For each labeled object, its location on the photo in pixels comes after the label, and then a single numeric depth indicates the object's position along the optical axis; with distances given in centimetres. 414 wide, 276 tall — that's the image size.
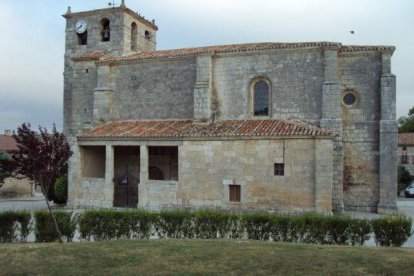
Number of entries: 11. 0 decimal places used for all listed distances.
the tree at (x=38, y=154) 1134
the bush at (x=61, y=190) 2522
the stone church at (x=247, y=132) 1959
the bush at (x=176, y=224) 1247
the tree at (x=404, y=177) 4484
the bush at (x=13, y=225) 1250
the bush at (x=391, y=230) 1138
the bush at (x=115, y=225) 1253
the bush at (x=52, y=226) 1243
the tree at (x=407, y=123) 6712
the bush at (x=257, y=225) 1202
